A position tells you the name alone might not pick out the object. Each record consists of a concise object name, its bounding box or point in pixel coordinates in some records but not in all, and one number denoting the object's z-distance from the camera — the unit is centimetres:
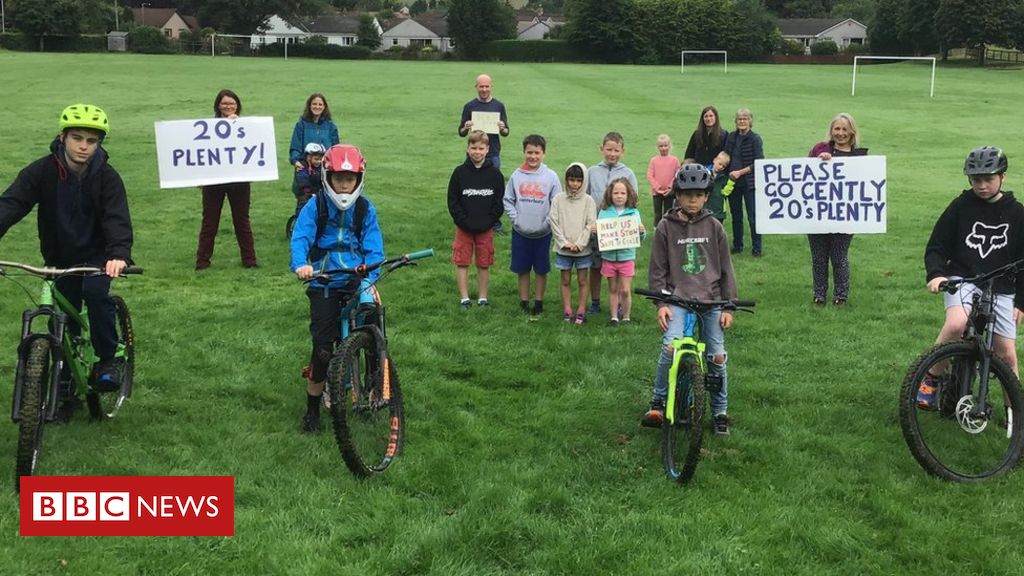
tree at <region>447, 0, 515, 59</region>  9844
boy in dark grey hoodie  584
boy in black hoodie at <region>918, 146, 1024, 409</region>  577
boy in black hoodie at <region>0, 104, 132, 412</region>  537
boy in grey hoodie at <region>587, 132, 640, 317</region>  936
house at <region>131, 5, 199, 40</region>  13225
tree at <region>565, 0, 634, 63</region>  8706
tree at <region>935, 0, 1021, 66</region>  7644
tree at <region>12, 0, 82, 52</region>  8200
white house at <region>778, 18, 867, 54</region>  12468
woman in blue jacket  1135
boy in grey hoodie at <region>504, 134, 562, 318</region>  895
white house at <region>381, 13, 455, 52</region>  14212
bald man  1300
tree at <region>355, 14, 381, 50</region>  10588
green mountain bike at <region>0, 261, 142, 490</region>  475
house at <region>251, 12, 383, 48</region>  12932
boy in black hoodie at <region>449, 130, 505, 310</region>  905
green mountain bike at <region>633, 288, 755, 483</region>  512
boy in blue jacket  562
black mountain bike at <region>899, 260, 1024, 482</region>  528
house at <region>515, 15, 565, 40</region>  14762
